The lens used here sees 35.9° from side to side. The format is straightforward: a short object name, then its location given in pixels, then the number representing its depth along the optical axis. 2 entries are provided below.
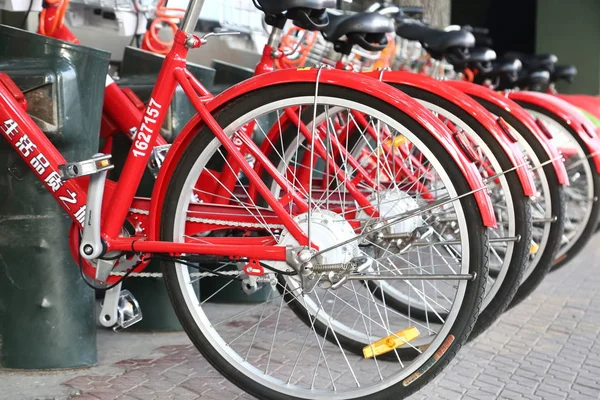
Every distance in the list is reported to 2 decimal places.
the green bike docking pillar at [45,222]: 3.27
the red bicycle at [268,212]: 2.85
